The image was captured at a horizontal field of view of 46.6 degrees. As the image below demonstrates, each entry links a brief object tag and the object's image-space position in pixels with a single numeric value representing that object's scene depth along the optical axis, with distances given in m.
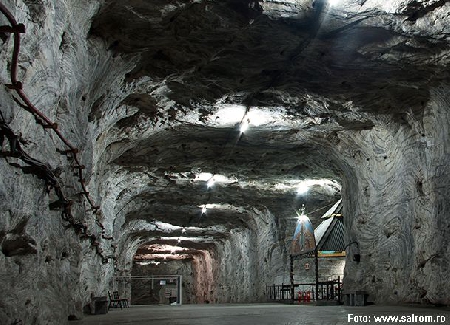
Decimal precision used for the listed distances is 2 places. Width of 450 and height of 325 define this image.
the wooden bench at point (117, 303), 16.03
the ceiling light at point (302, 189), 16.67
